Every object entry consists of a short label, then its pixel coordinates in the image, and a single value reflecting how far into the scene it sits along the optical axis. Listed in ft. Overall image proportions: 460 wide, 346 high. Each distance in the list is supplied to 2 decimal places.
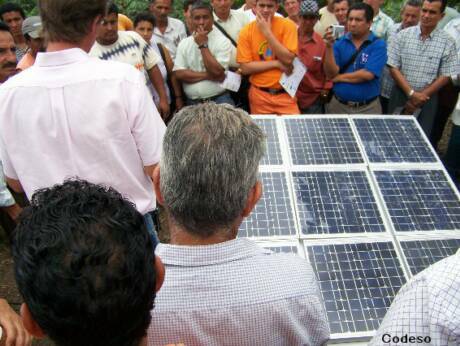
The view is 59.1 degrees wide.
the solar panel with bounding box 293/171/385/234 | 7.41
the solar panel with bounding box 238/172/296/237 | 7.33
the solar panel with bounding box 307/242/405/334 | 5.98
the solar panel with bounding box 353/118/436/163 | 9.04
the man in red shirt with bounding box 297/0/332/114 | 14.75
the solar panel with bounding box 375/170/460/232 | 7.54
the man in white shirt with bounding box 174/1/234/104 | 14.66
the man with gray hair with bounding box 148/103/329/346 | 4.08
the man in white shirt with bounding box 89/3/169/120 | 12.49
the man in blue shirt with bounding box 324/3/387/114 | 14.03
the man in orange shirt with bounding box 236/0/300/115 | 13.70
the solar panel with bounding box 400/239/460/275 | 6.77
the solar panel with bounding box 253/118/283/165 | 8.88
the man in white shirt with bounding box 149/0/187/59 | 17.60
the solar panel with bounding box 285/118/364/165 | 8.96
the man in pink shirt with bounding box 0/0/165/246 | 6.12
